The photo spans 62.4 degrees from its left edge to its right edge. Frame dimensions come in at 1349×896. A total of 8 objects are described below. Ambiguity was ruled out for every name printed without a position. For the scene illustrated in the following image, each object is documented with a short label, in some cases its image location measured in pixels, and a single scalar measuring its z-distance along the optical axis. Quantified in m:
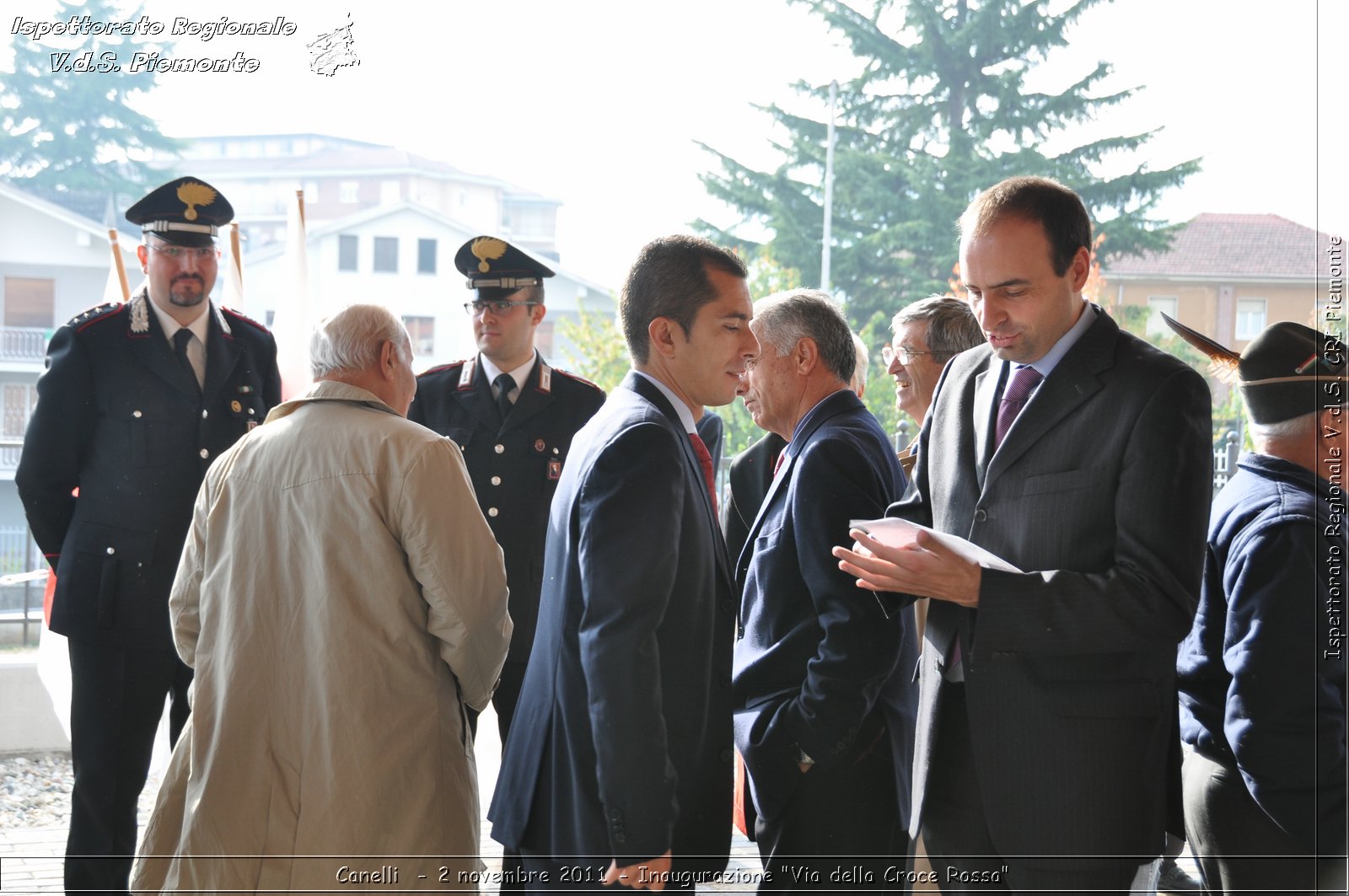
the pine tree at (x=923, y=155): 27.11
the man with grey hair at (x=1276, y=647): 2.37
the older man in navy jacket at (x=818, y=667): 2.31
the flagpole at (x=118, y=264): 4.65
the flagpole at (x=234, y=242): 5.02
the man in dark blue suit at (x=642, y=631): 2.02
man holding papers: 1.97
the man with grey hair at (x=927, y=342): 3.58
